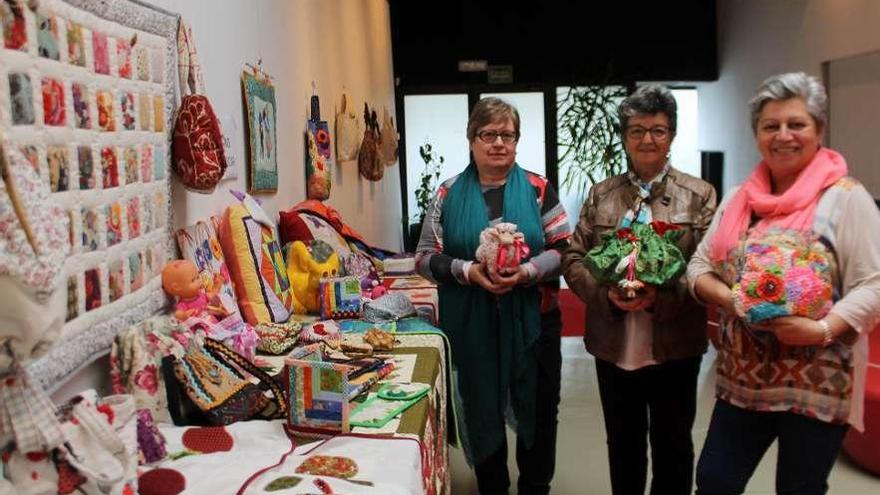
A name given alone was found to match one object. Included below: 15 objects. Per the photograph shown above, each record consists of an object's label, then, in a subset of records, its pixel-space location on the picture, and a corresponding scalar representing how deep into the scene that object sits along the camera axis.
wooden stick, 0.97
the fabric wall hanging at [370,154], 5.43
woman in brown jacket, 2.16
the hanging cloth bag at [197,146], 2.02
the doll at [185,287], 1.90
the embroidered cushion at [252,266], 2.41
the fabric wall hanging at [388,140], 6.20
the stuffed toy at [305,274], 2.84
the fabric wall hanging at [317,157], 3.76
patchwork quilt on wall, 1.33
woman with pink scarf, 1.70
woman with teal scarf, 2.45
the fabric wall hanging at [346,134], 4.62
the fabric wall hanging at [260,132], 2.83
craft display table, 1.31
